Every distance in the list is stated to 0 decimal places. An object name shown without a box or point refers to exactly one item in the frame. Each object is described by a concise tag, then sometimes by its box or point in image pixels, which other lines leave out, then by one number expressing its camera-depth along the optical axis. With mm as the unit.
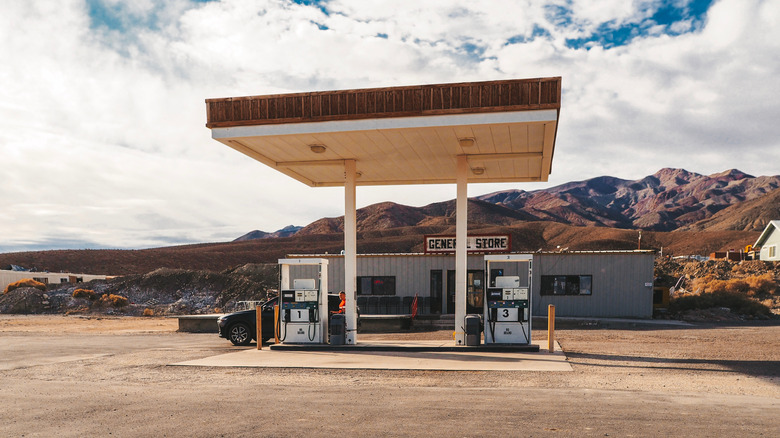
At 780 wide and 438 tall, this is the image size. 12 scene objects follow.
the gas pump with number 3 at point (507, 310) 14383
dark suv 17312
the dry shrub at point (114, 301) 39562
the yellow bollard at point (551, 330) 13584
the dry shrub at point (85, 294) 41281
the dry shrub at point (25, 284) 45506
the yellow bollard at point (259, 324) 15558
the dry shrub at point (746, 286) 36688
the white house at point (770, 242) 58594
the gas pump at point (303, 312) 15266
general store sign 23156
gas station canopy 12961
